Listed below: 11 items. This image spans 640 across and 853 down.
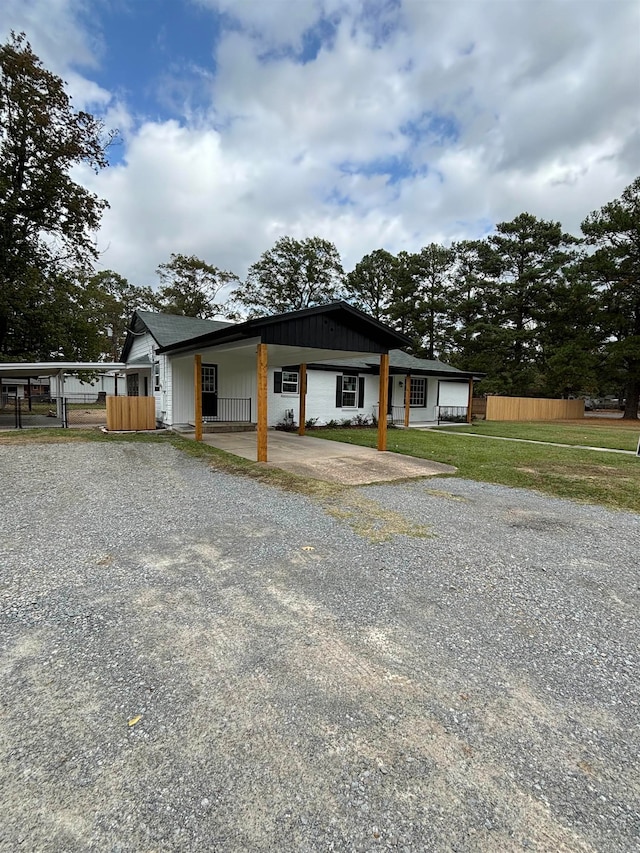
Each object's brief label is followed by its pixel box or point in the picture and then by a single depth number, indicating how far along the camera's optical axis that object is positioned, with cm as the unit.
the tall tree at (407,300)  3503
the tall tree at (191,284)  3391
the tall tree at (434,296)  3434
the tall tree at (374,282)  3594
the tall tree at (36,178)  1778
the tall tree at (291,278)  3450
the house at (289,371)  948
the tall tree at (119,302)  3778
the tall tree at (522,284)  2981
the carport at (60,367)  1320
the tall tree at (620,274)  2620
